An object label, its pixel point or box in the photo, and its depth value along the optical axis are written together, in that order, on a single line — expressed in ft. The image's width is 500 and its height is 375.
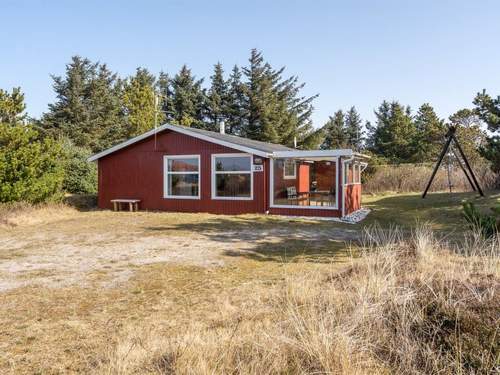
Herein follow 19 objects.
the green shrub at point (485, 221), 24.67
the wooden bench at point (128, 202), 47.63
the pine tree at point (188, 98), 115.96
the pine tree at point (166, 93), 119.65
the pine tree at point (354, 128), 152.46
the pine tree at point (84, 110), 107.14
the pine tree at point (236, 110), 114.42
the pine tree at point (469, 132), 88.79
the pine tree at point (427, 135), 101.70
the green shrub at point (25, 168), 41.45
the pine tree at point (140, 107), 93.91
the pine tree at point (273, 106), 110.32
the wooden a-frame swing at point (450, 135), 50.72
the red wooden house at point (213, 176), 41.75
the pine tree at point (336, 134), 138.00
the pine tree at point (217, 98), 115.62
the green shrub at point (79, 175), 60.18
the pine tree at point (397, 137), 120.37
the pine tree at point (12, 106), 69.66
